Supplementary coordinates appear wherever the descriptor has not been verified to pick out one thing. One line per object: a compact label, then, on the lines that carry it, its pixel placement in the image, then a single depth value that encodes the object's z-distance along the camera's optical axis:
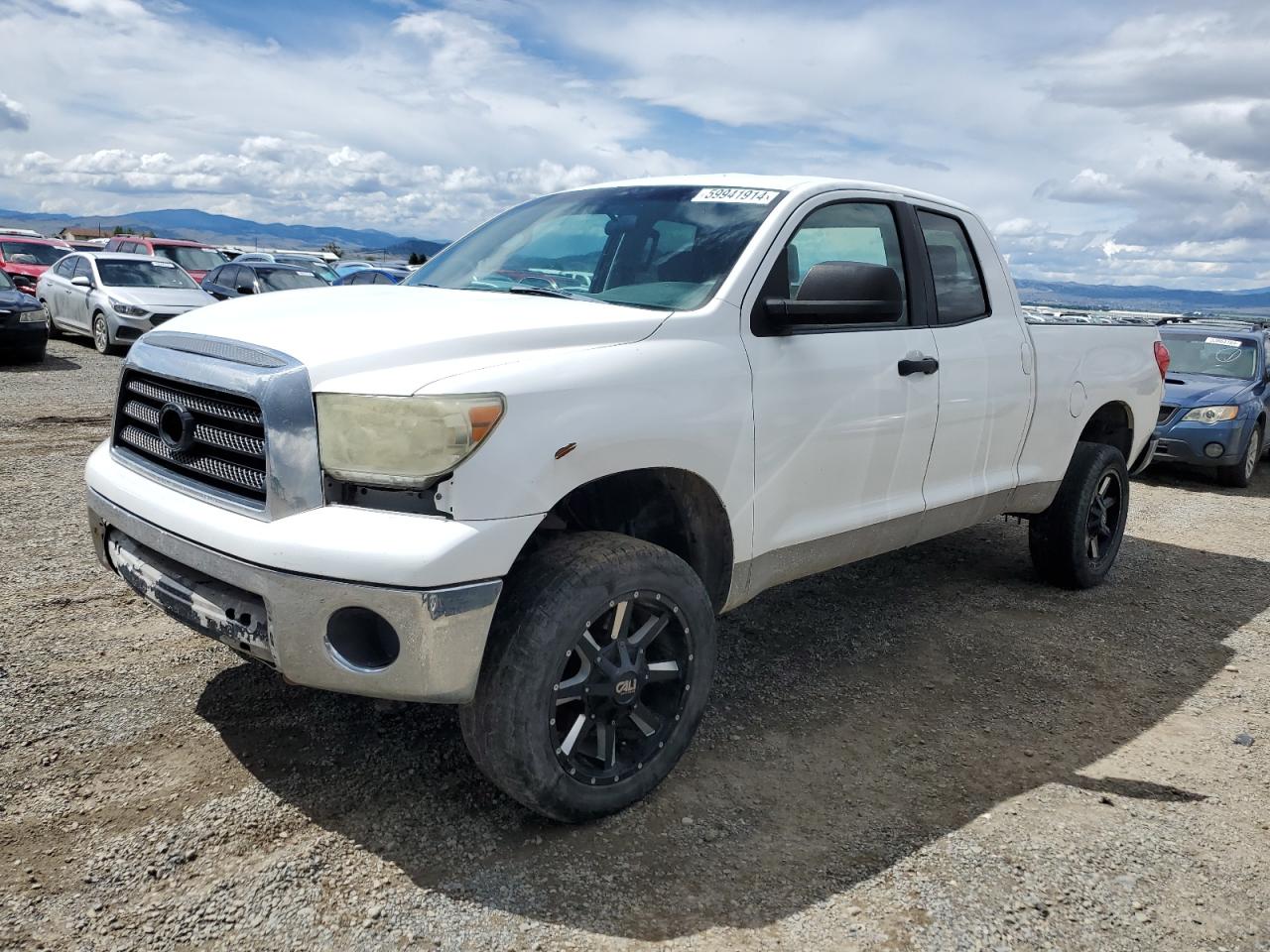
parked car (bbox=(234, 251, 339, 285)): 19.55
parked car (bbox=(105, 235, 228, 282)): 19.20
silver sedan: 14.51
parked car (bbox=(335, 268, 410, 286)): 19.56
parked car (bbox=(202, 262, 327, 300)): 16.55
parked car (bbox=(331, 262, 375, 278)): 23.41
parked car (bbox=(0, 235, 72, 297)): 19.86
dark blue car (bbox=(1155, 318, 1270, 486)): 9.44
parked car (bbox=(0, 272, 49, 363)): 12.95
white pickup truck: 2.49
